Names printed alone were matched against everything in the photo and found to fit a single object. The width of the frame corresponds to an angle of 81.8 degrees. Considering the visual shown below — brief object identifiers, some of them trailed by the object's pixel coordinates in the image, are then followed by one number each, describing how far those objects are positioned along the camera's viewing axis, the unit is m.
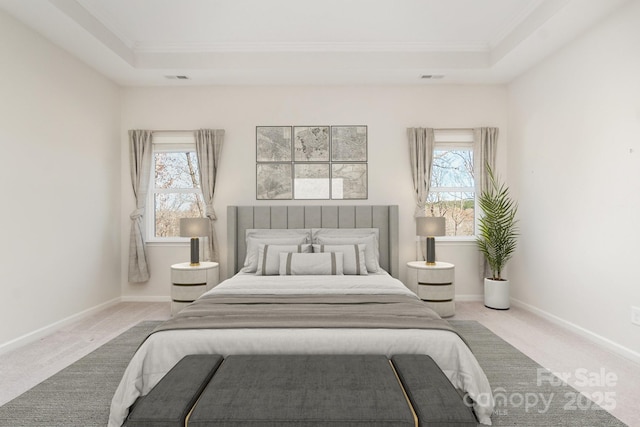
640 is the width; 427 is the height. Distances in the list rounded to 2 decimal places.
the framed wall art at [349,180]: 4.83
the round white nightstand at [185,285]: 4.15
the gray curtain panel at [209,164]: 4.75
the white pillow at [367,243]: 4.01
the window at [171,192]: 4.98
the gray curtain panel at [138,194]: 4.77
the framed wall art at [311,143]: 4.83
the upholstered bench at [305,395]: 1.49
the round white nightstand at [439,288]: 4.14
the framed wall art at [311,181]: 4.85
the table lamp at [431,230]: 4.31
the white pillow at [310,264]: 3.74
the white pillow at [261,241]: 4.09
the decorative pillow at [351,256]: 3.83
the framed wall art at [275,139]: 4.84
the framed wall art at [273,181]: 4.84
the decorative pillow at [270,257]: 3.83
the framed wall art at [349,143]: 4.82
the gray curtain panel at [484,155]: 4.79
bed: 2.16
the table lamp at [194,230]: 4.32
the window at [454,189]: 4.97
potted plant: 4.40
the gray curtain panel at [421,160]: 4.75
